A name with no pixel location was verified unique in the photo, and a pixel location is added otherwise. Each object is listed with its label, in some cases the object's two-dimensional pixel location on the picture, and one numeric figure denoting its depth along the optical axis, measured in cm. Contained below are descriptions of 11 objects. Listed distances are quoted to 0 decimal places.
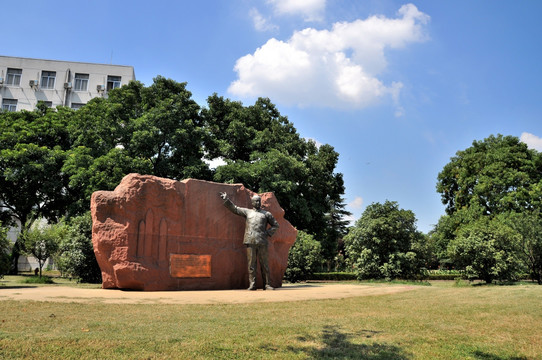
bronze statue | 1327
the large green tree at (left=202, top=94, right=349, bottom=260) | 2262
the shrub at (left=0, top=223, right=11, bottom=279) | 1406
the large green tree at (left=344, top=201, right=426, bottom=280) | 1988
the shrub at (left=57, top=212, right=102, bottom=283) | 1667
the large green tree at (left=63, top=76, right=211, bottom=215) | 2123
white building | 4044
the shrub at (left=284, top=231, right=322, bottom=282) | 2023
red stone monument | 1209
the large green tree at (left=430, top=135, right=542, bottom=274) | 2869
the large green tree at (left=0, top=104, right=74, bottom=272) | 2297
